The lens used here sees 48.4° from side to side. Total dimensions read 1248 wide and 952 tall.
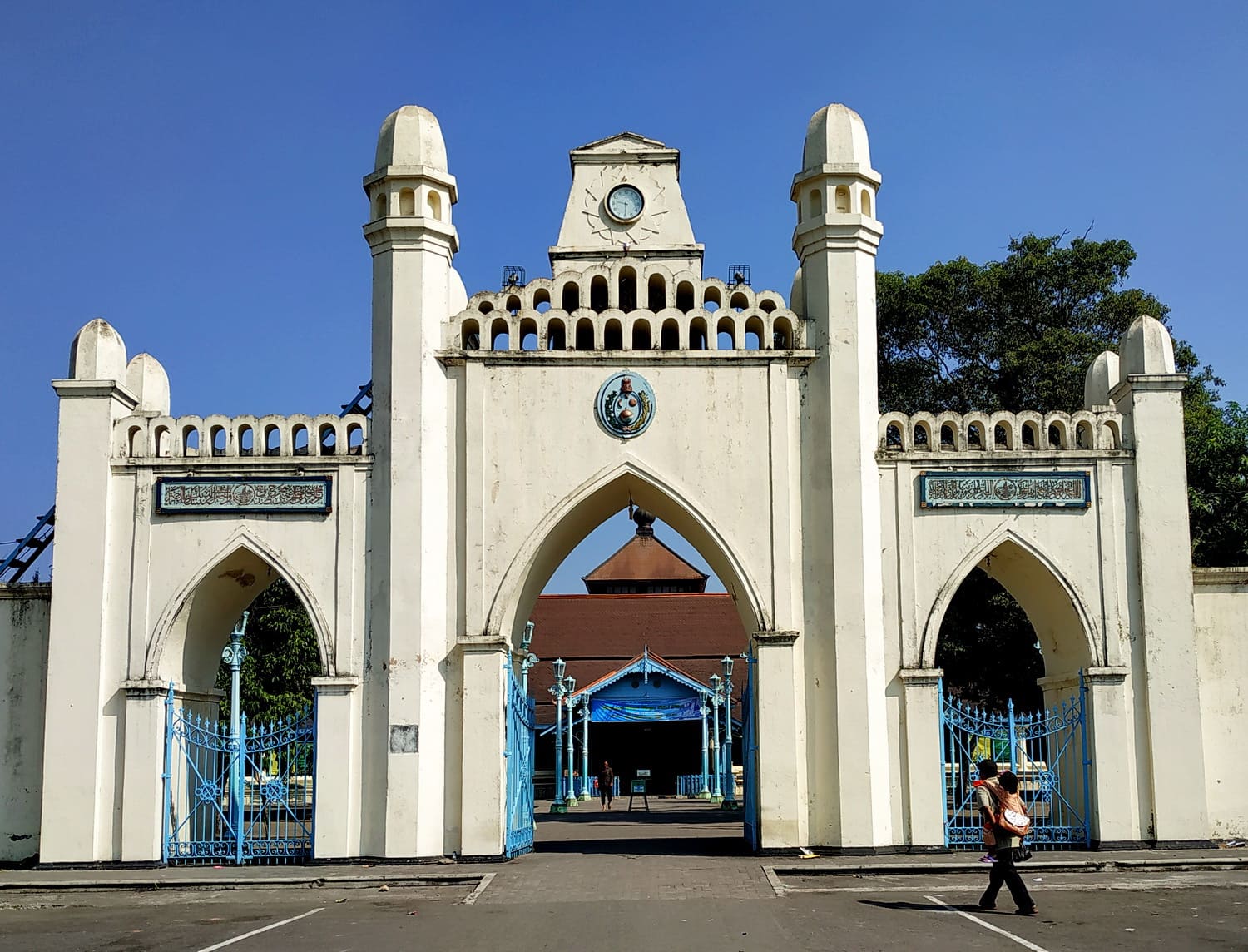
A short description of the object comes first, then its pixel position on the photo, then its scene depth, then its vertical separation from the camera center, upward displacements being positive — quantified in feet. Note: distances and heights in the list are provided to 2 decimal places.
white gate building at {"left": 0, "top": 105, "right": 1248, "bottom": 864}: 50.44 +5.66
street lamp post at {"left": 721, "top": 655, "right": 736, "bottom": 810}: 88.94 -3.07
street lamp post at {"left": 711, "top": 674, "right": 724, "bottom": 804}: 100.58 -5.21
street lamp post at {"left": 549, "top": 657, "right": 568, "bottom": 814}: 94.27 -3.61
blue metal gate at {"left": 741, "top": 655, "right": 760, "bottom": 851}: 51.75 -2.91
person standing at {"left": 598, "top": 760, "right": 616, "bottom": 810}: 98.12 -6.58
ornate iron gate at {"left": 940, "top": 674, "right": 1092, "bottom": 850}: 51.16 -2.95
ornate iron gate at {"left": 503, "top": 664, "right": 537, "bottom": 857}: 52.03 -3.10
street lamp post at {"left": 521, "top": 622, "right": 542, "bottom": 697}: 58.18 +1.44
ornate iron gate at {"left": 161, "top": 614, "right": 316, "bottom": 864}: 50.88 -3.54
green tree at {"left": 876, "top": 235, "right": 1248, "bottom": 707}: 81.51 +22.46
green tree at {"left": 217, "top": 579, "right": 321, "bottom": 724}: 88.43 +1.96
